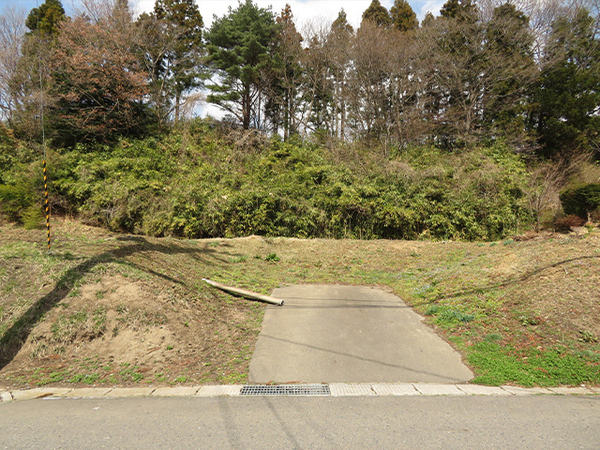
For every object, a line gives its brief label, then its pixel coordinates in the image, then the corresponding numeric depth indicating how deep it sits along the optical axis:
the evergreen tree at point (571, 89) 19.97
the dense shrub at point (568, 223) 11.64
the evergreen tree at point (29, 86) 17.30
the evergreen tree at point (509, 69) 20.45
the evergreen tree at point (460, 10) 22.05
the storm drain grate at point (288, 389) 3.69
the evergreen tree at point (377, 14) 29.65
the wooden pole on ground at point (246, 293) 6.62
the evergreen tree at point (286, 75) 23.23
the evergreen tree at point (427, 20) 24.27
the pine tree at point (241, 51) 21.52
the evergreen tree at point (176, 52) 21.70
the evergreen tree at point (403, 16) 29.52
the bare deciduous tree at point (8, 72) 18.41
